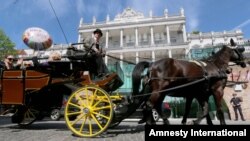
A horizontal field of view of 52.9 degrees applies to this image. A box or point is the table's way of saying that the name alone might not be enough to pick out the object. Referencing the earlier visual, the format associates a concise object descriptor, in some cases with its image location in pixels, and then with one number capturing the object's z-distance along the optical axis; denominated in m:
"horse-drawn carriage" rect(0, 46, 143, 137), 5.46
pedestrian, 15.46
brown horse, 5.73
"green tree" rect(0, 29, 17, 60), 38.94
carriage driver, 6.00
